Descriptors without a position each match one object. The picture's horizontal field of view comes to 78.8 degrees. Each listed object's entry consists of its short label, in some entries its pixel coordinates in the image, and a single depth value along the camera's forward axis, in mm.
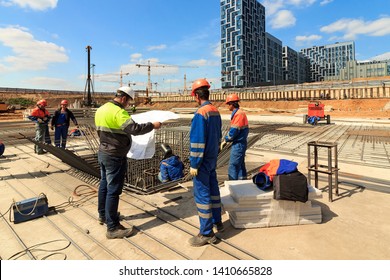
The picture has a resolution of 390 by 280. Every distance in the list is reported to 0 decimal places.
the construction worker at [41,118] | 7723
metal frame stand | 3936
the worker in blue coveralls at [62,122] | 7797
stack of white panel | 3131
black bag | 3066
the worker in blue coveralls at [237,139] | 4168
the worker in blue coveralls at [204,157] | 2746
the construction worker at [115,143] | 2939
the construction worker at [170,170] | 5082
